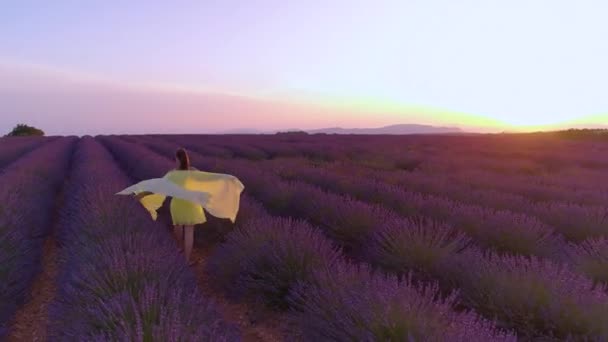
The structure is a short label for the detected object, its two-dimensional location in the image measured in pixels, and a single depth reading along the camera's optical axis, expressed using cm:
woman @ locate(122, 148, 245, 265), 384
